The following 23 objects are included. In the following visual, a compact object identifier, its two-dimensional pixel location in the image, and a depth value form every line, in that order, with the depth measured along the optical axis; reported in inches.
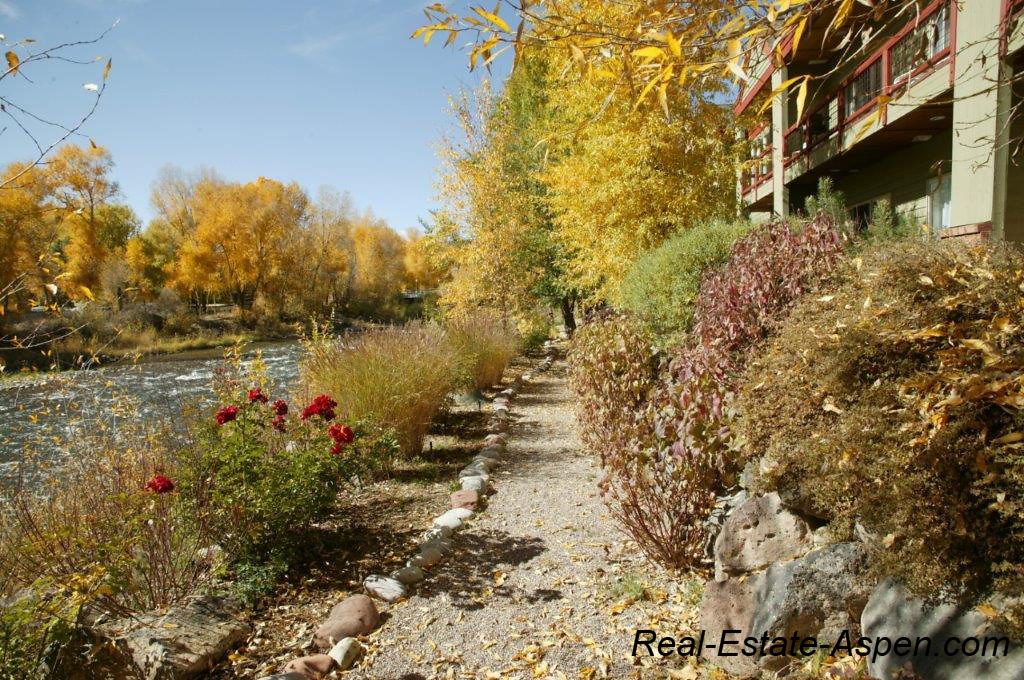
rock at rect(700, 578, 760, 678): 100.7
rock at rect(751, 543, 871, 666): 93.1
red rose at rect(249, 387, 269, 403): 156.3
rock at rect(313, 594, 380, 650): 122.7
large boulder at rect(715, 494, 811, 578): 110.3
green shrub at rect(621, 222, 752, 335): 261.6
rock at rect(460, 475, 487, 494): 208.4
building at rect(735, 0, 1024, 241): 236.4
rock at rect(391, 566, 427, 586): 145.0
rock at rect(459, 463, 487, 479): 223.1
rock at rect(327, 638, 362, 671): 115.0
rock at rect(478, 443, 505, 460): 250.2
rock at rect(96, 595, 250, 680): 107.2
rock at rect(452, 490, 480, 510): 194.1
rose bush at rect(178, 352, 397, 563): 145.8
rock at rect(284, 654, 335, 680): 110.9
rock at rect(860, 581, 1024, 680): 70.8
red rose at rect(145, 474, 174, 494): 128.7
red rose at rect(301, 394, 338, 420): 163.3
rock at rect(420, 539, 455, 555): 161.8
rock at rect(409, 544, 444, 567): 153.3
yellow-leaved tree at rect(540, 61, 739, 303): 395.2
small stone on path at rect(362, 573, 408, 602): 138.6
